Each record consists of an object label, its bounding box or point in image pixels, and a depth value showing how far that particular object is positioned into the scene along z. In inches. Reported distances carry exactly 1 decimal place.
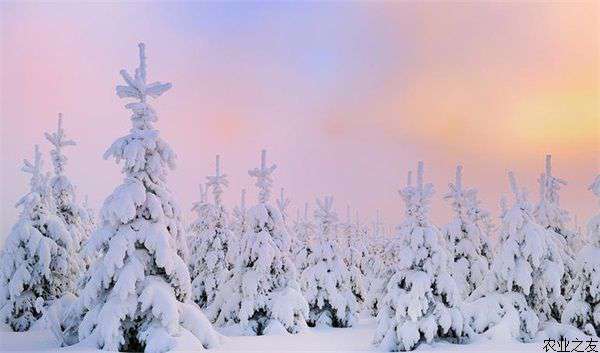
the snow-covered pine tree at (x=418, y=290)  970.7
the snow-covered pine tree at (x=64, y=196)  1267.2
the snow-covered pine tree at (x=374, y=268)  1791.3
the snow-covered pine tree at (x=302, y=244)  1594.5
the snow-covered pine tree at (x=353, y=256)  1642.5
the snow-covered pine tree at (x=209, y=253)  1510.8
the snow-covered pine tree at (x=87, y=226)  1461.4
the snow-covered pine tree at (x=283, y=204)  1506.5
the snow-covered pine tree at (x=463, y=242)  1344.6
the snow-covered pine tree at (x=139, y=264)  763.4
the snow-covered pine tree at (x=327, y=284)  1481.3
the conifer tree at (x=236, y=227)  1415.2
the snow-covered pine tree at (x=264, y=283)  1237.7
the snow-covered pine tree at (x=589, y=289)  1026.7
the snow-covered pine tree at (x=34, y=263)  1177.4
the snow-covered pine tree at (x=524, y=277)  1034.7
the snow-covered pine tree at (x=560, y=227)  1174.3
